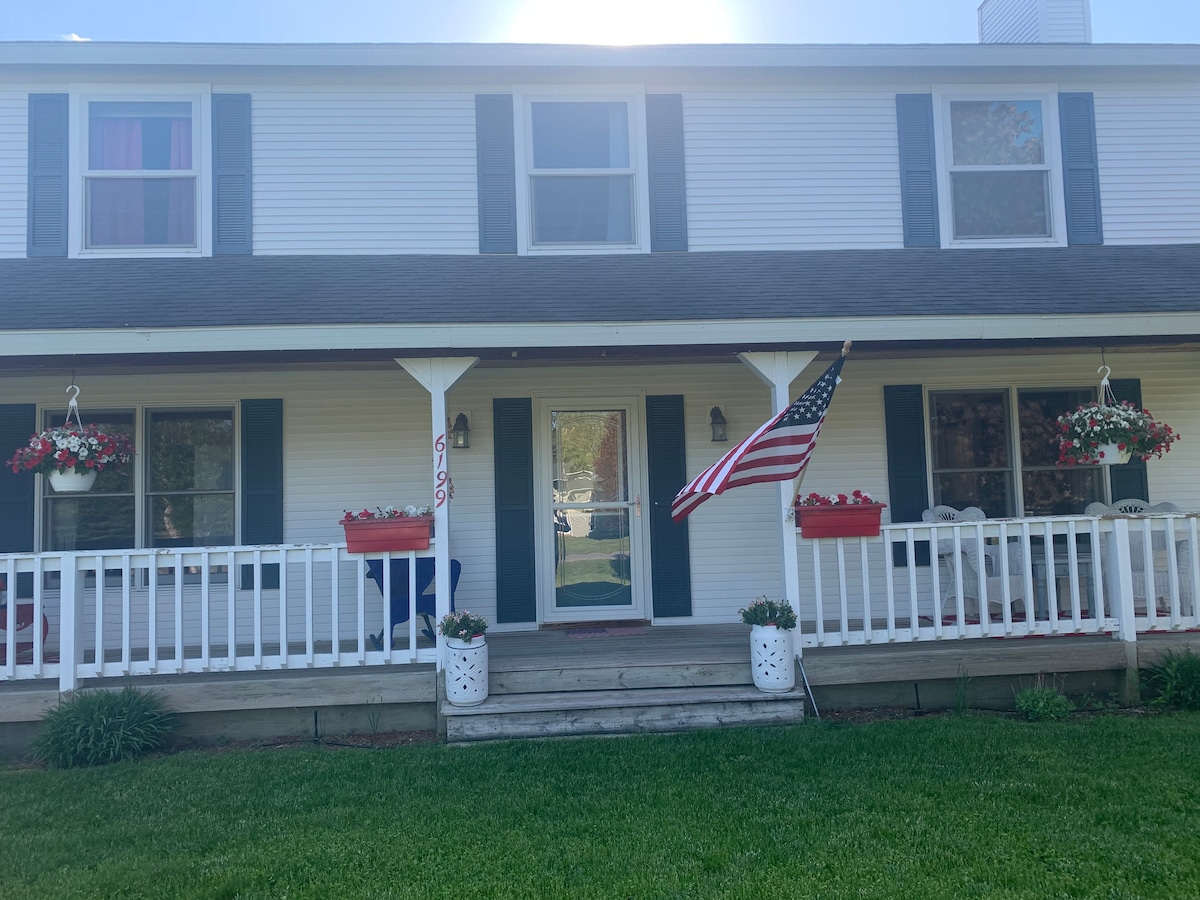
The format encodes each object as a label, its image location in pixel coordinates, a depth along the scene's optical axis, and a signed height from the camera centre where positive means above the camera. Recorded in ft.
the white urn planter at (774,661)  17.24 -3.20
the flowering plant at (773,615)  17.25 -2.26
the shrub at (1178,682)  17.66 -4.01
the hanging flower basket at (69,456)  18.72 +1.59
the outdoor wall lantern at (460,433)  22.24 +2.17
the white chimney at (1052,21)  26.37 +15.21
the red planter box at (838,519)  18.01 -0.33
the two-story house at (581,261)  21.56 +6.72
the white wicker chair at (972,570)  19.89 -1.71
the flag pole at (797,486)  16.55 +0.41
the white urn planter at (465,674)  16.72 -3.19
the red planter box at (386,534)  17.52 -0.36
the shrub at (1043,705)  17.15 -4.27
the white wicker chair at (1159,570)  19.70 -1.79
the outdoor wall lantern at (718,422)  22.72 +2.32
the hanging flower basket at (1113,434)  19.88 +1.48
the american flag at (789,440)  16.14 +1.27
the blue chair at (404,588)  19.65 -1.71
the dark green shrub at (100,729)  15.81 -3.92
